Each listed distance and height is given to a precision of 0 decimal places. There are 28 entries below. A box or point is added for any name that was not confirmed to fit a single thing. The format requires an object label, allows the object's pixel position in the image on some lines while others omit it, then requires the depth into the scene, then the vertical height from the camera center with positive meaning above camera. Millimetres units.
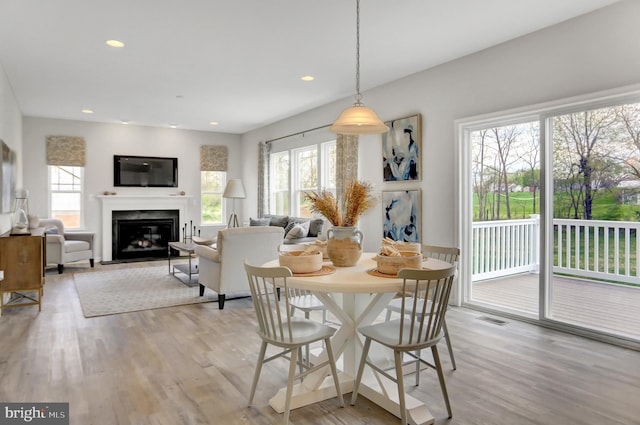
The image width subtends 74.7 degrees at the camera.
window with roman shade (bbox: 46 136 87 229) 7734 +616
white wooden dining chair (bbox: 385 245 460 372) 2736 -644
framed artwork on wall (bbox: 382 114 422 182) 4969 +748
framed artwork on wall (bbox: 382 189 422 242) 4980 -57
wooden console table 4379 -579
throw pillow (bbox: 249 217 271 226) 7568 -214
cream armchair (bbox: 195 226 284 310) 4508 -482
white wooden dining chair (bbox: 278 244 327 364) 2827 -652
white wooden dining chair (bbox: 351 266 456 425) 2057 -658
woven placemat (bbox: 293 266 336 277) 2313 -349
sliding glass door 3457 +101
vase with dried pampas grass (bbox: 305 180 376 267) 2404 -58
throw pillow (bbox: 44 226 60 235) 6922 -335
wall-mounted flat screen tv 8336 +799
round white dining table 2152 -729
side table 5874 -857
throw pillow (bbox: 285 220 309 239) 6207 -323
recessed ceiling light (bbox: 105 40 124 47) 4012 +1618
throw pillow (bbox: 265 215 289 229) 7352 -178
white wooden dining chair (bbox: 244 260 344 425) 2129 -671
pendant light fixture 2898 +613
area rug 4668 -1048
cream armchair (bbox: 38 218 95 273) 6633 -556
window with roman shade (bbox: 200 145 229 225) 9250 +642
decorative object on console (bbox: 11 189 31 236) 4791 -59
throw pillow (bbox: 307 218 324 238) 6461 -261
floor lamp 8000 +388
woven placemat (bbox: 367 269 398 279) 2289 -355
